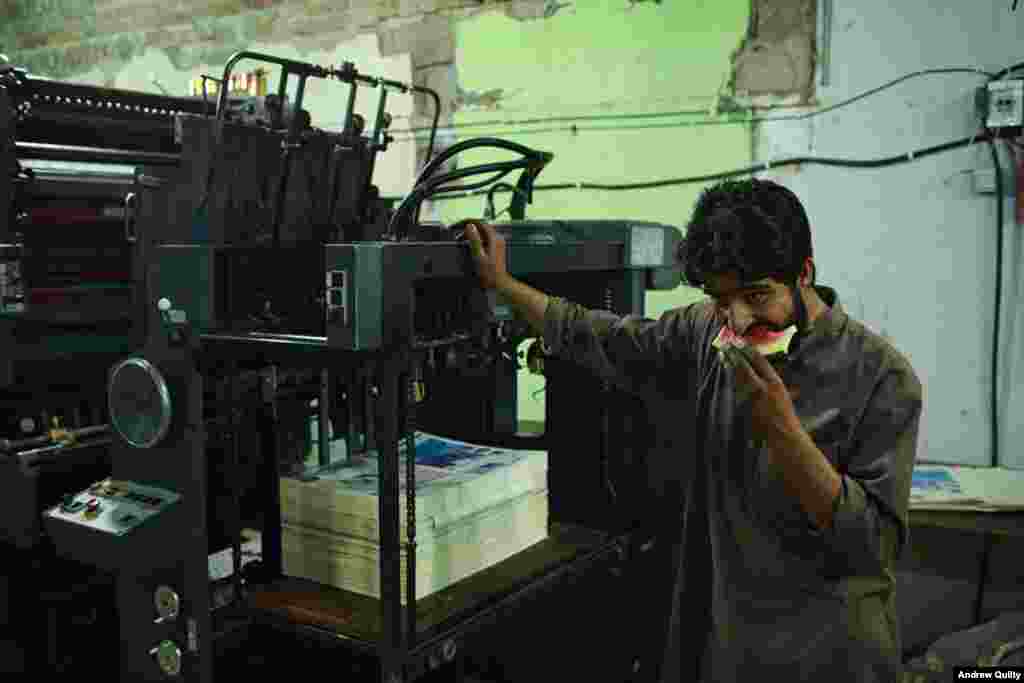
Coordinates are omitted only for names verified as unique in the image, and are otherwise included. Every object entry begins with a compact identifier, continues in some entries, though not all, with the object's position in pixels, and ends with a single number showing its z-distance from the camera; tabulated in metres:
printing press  1.16
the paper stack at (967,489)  1.95
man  1.14
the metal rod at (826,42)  2.29
